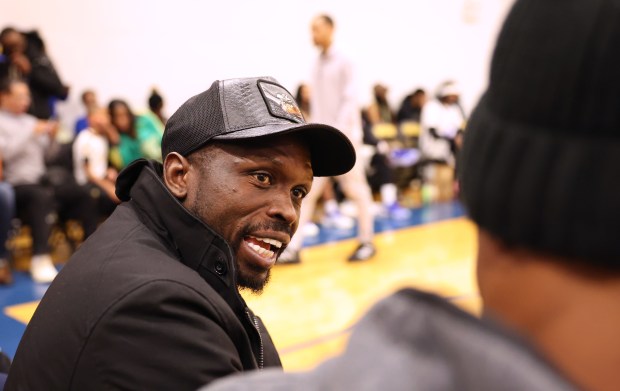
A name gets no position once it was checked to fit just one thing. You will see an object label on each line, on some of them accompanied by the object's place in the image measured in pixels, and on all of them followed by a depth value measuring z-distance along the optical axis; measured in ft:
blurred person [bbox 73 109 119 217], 19.61
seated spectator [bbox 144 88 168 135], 23.93
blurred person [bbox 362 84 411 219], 28.19
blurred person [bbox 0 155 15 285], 16.88
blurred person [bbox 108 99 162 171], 20.79
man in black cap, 4.09
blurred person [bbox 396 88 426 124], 35.86
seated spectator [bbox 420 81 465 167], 32.12
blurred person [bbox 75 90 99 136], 23.36
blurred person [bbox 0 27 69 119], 21.17
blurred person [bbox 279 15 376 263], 19.24
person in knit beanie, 1.68
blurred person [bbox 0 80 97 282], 17.61
